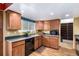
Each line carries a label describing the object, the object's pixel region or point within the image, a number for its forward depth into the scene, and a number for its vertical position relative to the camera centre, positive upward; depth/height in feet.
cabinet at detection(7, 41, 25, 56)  3.03 -1.38
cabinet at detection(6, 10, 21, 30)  3.15 +0.67
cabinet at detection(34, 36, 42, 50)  4.75 -1.51
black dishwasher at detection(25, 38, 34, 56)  4.07 -1.49
